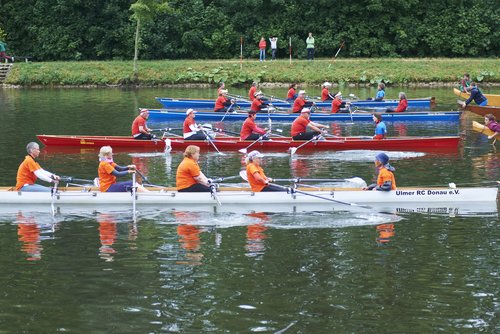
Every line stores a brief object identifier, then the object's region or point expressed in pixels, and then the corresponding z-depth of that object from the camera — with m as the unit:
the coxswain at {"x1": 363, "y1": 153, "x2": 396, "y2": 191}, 22.97
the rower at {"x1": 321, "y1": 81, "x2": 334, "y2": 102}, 45.94
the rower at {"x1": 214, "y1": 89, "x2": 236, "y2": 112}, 42.88
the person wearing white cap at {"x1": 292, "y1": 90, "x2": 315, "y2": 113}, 41.51
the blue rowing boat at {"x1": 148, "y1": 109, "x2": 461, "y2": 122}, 41.03
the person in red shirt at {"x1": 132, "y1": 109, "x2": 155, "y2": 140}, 33.44
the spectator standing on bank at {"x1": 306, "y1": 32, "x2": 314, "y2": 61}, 62.91
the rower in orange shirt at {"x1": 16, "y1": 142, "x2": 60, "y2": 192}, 22.95
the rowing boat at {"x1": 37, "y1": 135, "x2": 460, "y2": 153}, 32.88
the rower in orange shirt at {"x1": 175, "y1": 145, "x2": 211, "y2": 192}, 23.00
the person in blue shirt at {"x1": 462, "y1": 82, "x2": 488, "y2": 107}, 42.34
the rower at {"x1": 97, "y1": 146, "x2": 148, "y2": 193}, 22.70
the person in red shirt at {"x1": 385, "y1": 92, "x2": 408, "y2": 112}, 41.72
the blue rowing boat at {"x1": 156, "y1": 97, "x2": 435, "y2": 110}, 45.56
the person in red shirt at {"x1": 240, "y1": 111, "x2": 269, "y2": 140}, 33.34
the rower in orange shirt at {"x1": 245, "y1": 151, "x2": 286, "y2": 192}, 22.97
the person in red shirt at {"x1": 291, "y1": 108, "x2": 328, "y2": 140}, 33.19
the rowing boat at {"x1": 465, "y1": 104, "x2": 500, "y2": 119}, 41.22
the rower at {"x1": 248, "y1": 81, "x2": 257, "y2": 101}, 44.06
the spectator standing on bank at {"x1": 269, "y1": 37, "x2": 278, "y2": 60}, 64.06
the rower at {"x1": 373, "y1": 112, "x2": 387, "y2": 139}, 32.81
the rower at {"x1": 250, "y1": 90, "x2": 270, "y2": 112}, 41.50
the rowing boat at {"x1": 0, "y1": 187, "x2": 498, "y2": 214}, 23.14
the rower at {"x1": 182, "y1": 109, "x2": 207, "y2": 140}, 33.66
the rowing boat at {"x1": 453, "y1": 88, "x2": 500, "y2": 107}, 45.53
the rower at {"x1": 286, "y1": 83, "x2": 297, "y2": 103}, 46.38
